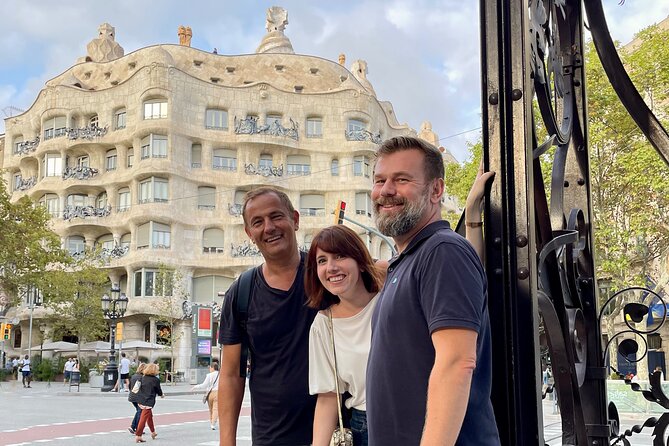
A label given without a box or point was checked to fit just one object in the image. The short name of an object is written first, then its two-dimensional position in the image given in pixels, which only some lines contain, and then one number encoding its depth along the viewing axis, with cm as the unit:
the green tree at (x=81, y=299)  4322
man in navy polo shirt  166
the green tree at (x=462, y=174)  2791
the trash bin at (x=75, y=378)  3311
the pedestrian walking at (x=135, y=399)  1439
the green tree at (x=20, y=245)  3056
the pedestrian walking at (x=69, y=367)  3527
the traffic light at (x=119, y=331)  3818
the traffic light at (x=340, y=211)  2077
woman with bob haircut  273
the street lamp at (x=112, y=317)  3212
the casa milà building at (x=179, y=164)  5141
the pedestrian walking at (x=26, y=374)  3716
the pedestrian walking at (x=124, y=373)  3235
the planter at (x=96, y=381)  3541
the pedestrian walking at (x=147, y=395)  1365
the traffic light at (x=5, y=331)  4219
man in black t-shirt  305
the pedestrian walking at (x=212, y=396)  1480
